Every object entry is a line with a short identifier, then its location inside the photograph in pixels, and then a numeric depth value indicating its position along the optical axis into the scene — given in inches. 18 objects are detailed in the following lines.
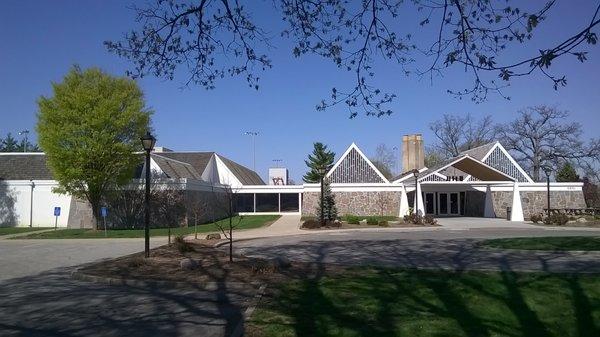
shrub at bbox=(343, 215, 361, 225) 1394.8
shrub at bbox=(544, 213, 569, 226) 1359.5
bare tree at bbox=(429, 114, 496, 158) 3213.6
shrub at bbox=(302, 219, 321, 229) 1279.5
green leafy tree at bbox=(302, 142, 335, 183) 2918.3
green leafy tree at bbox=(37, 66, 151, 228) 1257.4
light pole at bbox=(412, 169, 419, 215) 1465.3
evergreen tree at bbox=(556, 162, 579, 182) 2137.1
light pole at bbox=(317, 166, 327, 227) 1342.2
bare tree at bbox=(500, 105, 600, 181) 2640.3
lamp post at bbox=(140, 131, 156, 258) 635.5
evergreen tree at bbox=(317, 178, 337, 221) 1489.9
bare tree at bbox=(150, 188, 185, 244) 1439.5
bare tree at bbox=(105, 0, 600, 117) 198.5
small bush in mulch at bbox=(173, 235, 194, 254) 647.8
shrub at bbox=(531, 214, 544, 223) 1470.8
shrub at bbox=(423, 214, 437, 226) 1366.9
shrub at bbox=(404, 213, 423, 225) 1382.9
